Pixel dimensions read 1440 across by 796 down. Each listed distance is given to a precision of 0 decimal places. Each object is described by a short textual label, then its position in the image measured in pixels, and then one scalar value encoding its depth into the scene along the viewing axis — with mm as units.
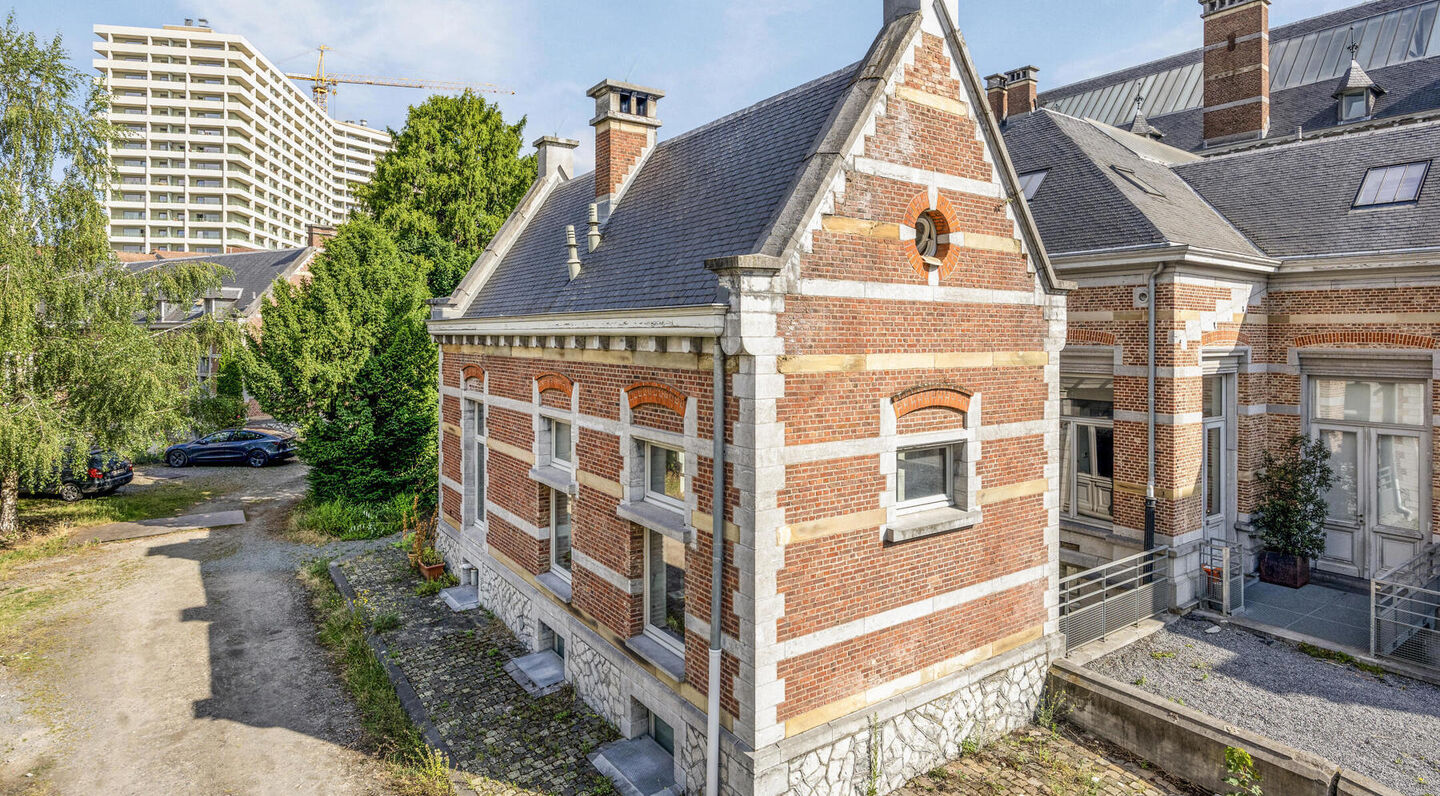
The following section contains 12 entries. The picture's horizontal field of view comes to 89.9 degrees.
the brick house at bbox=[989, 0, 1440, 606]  11664
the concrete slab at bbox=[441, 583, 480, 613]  13297
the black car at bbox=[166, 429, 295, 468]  29000
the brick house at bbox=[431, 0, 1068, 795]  6812
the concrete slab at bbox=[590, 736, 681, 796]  7867
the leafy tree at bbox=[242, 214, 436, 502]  18328
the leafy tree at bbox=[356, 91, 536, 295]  24109
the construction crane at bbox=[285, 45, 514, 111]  122288
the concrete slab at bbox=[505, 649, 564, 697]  10234
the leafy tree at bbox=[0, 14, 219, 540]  16078
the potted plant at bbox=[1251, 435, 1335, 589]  12312
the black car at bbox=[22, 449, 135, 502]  21703
